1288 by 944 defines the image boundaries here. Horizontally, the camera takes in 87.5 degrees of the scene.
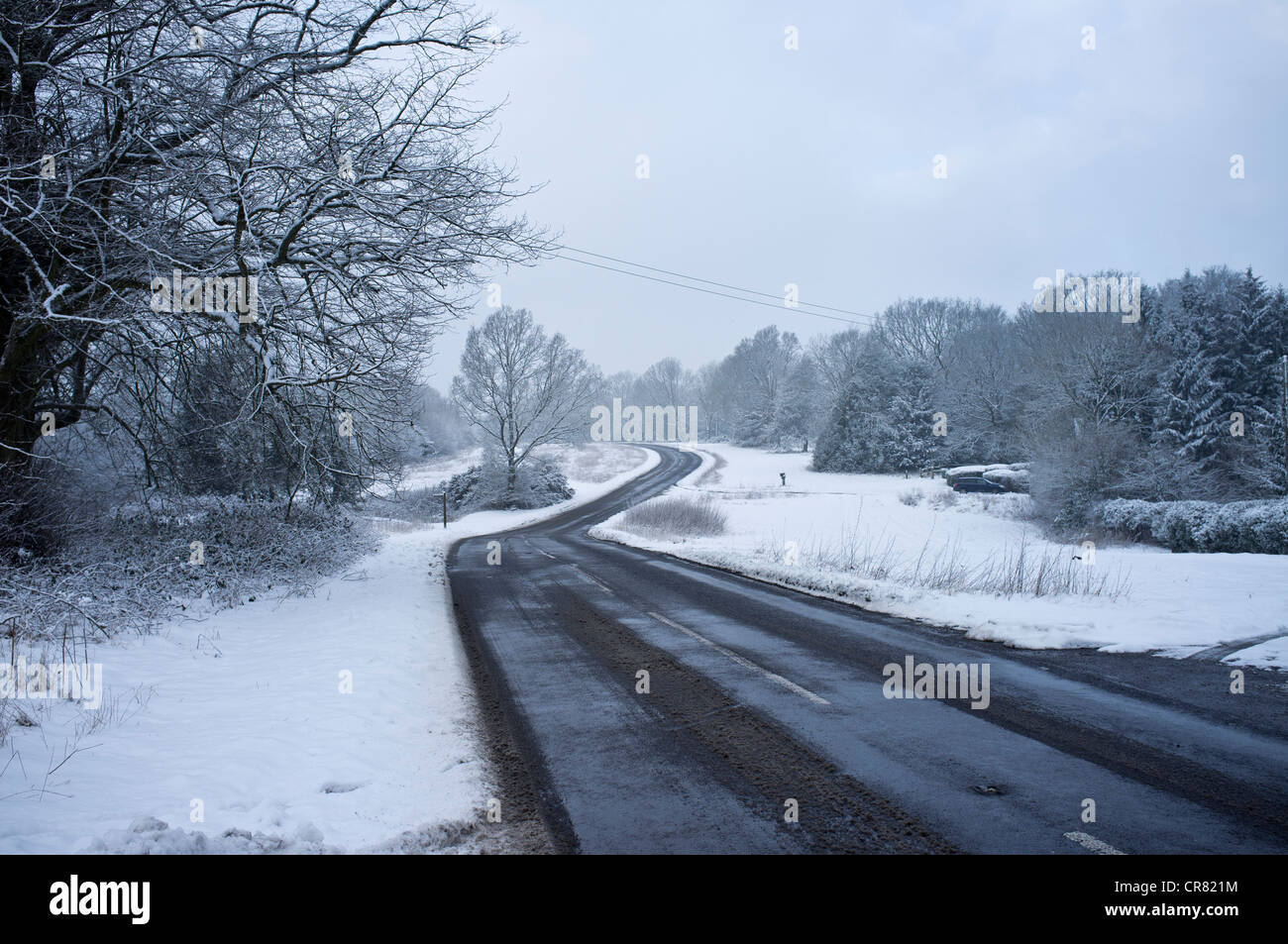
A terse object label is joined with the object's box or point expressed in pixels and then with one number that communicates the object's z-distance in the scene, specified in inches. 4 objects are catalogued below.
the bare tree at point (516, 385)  1633.9
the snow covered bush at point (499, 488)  1676.9
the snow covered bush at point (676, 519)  1038.4
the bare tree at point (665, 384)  5000.0
